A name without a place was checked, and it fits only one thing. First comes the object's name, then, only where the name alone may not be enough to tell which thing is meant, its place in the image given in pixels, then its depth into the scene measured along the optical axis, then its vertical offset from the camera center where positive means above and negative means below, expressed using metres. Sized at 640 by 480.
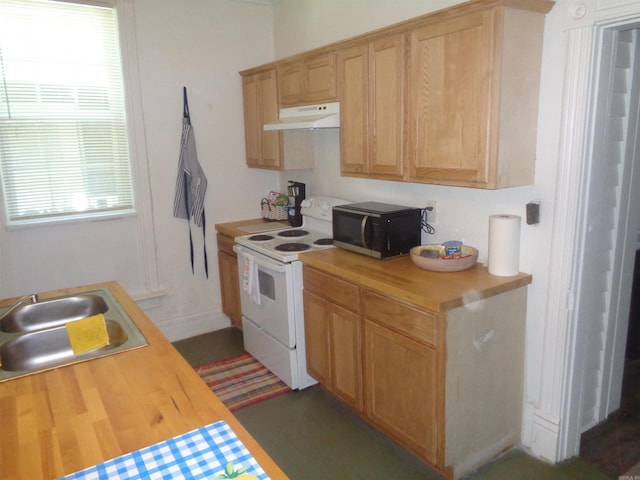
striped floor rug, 3.03 -1.54
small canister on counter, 2.46 -0.53
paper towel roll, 2.25 -0.46
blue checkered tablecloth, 1.05 -0.70
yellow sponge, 1.73 -0.65
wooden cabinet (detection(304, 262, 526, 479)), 2.10 -1.04
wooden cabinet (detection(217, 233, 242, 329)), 3.83 -1.04
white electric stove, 2.94 -0.88
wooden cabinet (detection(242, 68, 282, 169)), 3.59 +0.27
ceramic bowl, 2.38 -0.57
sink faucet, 2.00 -0.63
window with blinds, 3.13 +0.30
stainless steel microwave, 2.65 -0.45
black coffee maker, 3.78 -0.40
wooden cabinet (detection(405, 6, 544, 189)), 2.00 +0.23
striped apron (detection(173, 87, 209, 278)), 3.74 -0.22
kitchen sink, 1.73 -0.70
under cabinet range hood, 2.90 +0.21
